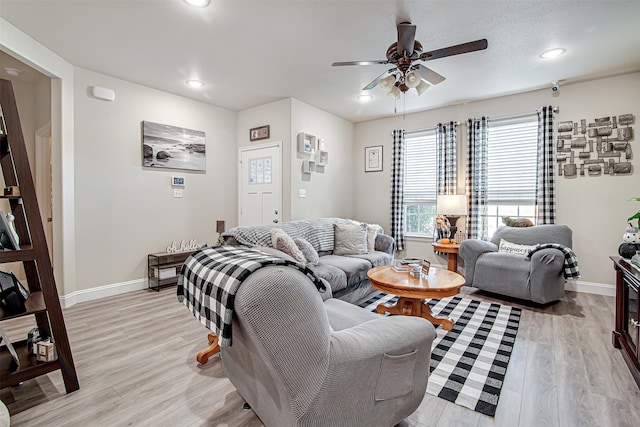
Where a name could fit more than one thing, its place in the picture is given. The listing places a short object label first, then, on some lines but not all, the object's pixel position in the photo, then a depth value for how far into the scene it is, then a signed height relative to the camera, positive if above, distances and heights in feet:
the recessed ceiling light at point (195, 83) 12.32 +5.28
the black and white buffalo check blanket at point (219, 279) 3.44 -0.93
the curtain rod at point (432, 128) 15.25 +4.41
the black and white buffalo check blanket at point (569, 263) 10.33 -1.88
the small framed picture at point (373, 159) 18.10 +3.10
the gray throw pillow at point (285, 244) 9.41 -1.15
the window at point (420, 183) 16.43 +1.49
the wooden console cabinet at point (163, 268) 12.69 -2.59
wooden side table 13.80 -1.95
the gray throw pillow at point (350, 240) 12.62 -1.34
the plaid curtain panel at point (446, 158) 15.25 +2.63
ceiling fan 7.41 +3.99
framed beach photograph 12.95 +2.84
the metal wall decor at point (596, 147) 11.75 +2.60
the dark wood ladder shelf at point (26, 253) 5.52 -0.85
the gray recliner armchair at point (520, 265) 10.32 -2.09
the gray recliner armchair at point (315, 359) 3.27 -1.93
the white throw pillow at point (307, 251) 10.17 -1.47
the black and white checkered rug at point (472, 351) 5.89 -3.59
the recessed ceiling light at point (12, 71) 11.29 +5.27
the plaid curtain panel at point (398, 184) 17.07 +1.43
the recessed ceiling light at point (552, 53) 9.78 +5.25
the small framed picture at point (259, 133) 15.16 +3.94
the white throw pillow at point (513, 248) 11.97 -1.60
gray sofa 9.49 -1.91
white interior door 14.82 +1.25
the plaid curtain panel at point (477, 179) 14.51 +1.49
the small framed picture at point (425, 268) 9.02 -1.79
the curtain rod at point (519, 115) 12.91 +4.37
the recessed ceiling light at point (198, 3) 7.29 +5.09
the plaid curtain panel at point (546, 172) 12.91 +1.63
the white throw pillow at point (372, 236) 13.34 -1.23
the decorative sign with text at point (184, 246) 13.71 -1.82
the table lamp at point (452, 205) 14.05 +0.19
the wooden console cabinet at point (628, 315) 6.14 -2.45
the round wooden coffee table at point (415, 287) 7.97 -2.13
